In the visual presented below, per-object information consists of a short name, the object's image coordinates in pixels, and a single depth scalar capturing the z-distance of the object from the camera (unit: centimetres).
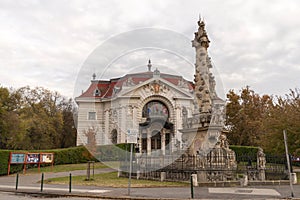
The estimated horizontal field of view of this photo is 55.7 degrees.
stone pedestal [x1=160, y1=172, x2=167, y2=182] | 1731
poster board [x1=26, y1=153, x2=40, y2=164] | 2593
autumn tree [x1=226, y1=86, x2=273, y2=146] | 4350
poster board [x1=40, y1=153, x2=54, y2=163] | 2734
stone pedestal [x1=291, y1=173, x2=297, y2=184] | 1677
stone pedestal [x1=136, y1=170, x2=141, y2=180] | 1936
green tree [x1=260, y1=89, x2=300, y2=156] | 2341
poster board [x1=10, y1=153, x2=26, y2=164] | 2476
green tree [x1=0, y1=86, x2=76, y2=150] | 3519
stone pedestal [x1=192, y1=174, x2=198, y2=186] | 1448
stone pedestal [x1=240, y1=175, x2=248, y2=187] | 1510
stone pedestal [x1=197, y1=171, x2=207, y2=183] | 1530
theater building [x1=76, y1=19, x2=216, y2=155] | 1536
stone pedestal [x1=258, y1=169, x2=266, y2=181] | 1677
